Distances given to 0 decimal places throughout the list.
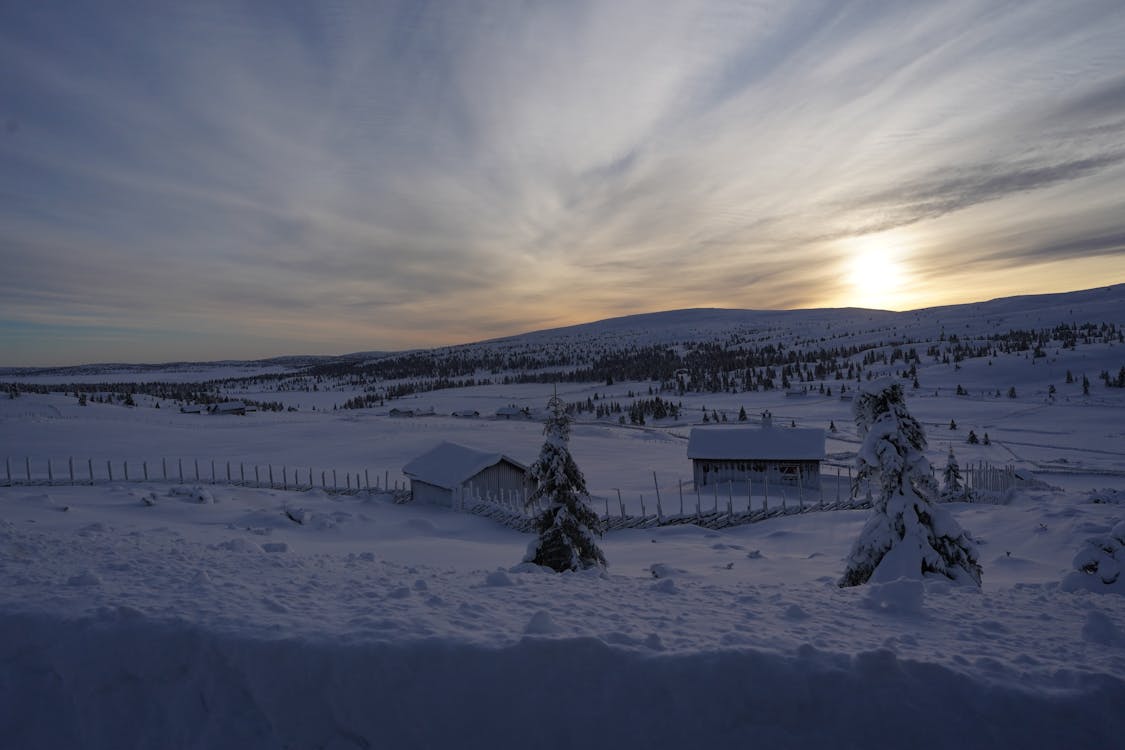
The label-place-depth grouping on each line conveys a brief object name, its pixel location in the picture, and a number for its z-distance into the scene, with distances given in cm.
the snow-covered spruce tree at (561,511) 1369
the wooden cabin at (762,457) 3328
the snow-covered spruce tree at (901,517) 1091
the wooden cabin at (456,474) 2859
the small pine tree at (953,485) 2717
